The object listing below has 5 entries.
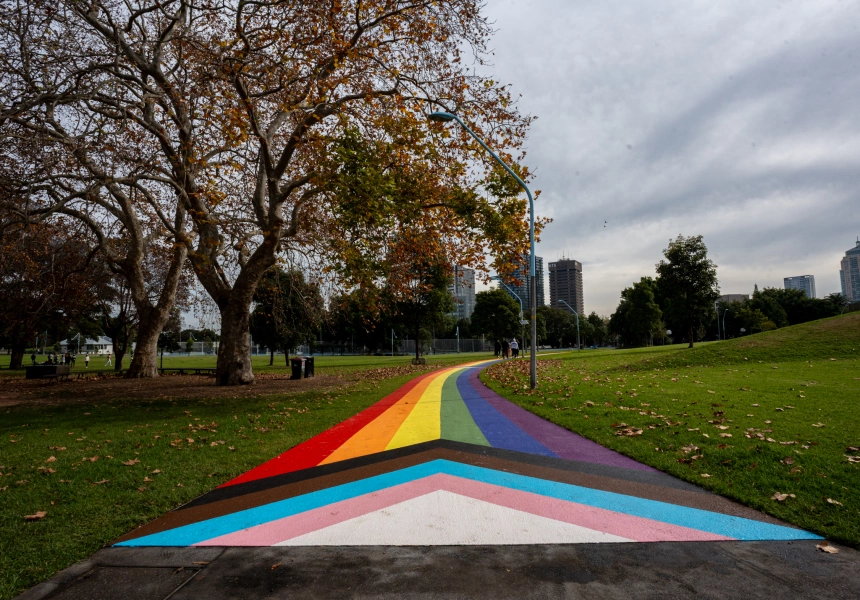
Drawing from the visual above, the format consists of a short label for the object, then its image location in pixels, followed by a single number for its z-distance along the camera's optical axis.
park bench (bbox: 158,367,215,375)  26.38
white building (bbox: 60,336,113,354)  108.26
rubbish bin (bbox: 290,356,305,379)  20.92
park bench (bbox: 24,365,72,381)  22.53
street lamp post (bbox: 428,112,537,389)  12.89
